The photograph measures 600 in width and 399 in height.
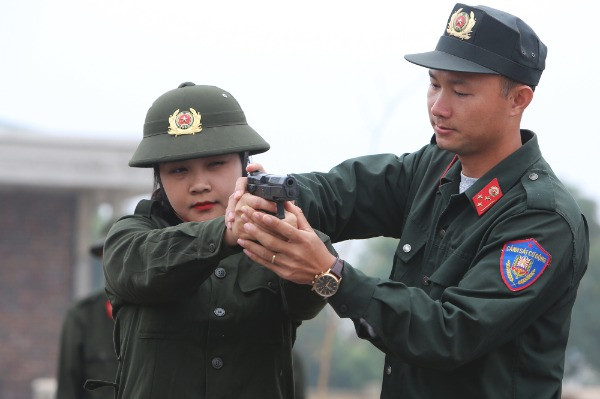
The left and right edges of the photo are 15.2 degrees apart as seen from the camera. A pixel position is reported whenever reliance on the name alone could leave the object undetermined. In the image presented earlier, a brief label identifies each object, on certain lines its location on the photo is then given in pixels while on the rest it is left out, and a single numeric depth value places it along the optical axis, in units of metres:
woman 7.36
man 6.74
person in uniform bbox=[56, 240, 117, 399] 13.34
